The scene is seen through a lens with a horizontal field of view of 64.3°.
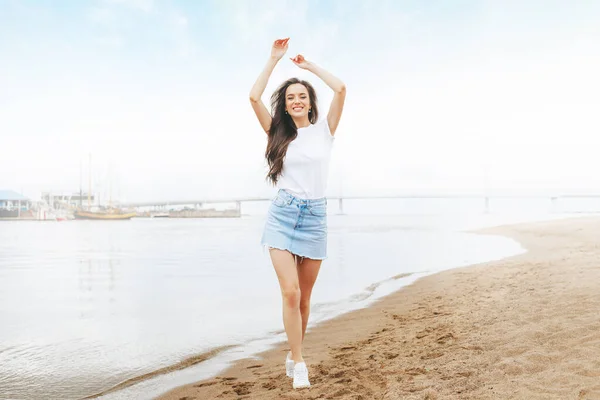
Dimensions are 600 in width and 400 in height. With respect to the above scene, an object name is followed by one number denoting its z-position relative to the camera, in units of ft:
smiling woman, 8.93
